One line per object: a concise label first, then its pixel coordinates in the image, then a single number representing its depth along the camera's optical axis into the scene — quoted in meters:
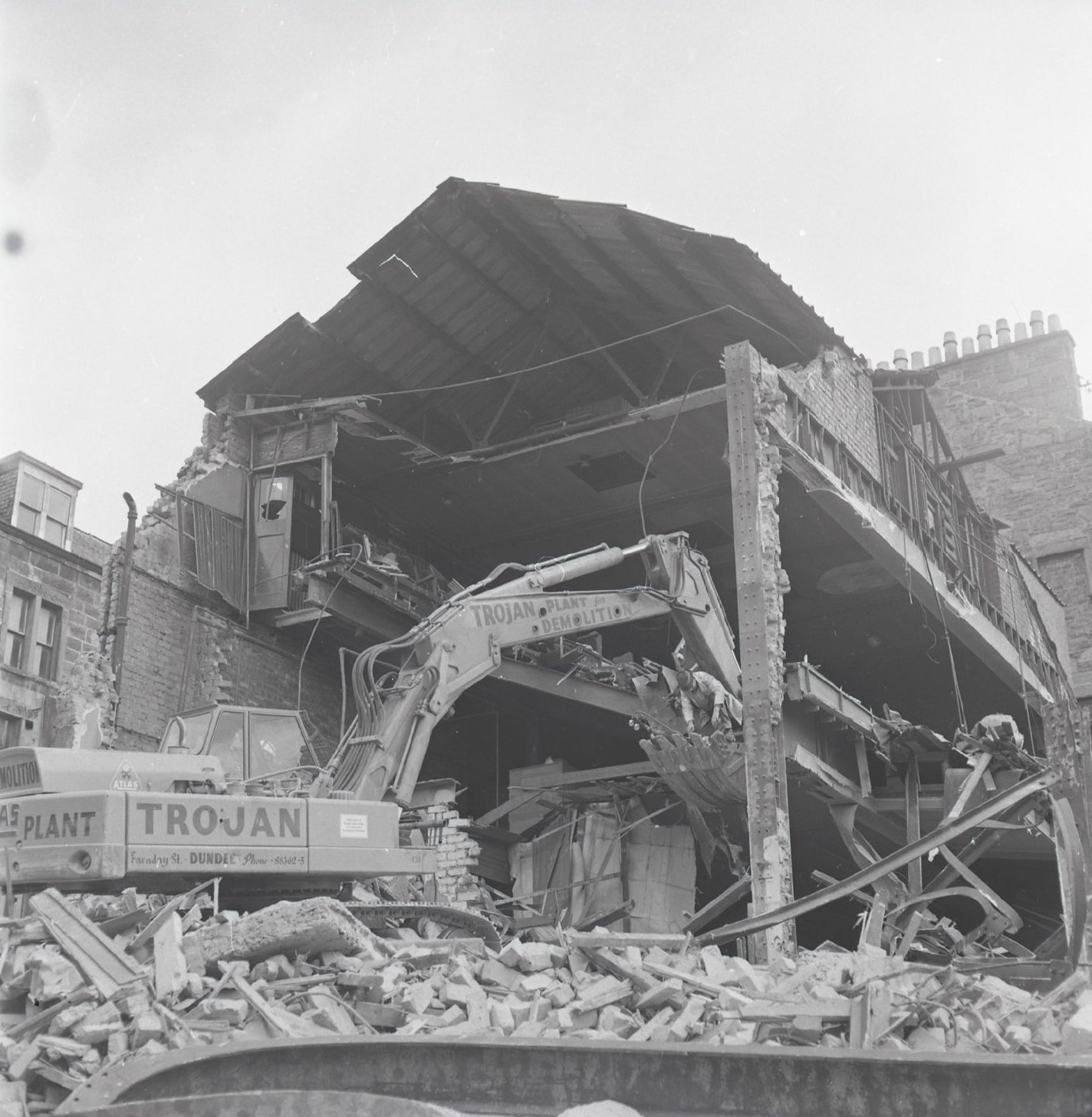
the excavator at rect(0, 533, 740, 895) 10.27
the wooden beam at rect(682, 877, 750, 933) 15.27
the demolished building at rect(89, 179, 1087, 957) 18.17
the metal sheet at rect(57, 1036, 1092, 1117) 5.81
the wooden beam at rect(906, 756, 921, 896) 18.92
